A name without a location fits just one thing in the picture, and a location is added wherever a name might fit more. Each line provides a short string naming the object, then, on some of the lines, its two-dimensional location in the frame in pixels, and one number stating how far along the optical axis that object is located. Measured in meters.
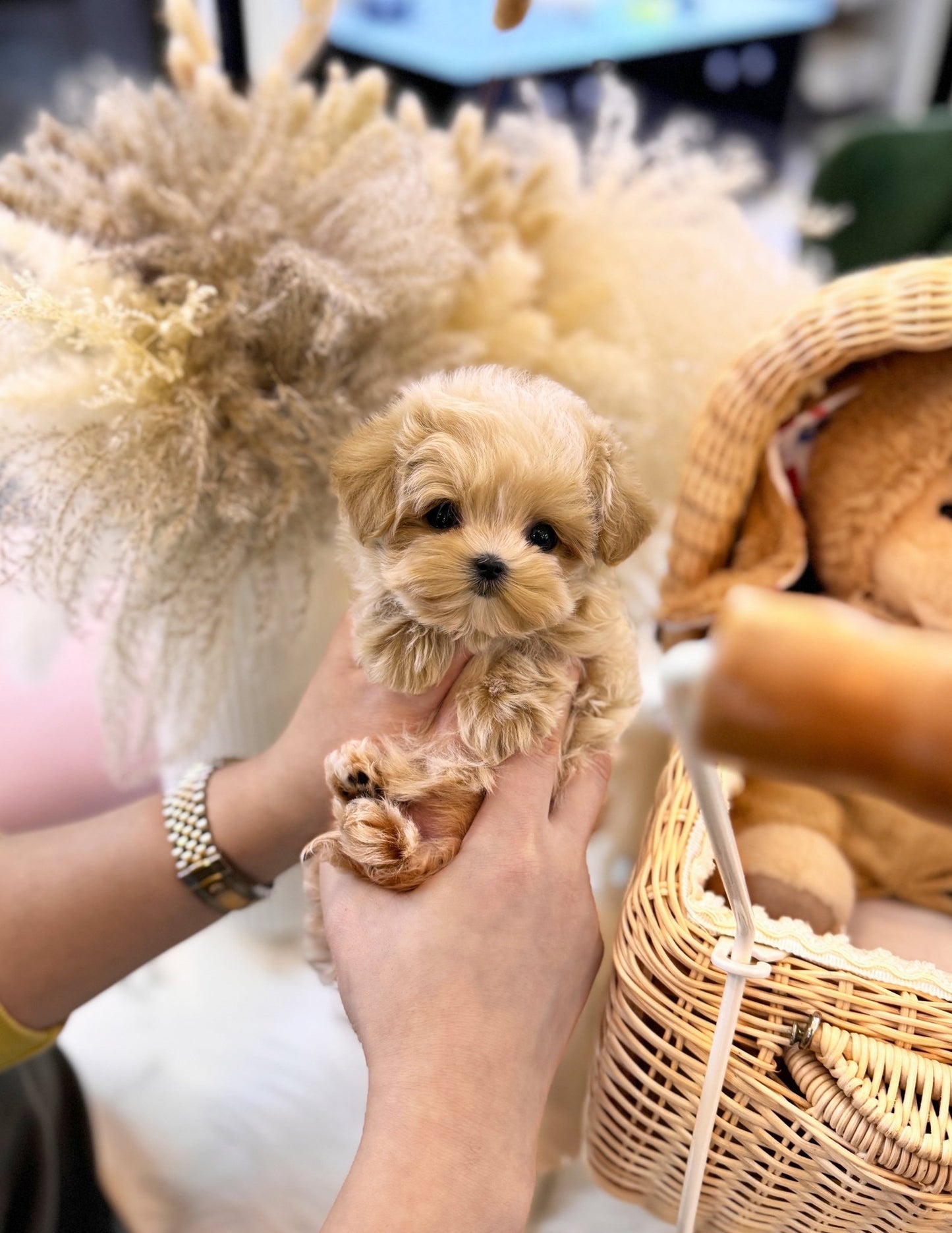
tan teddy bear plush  0.45
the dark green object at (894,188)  0.76
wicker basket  0.33
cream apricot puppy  0.33
